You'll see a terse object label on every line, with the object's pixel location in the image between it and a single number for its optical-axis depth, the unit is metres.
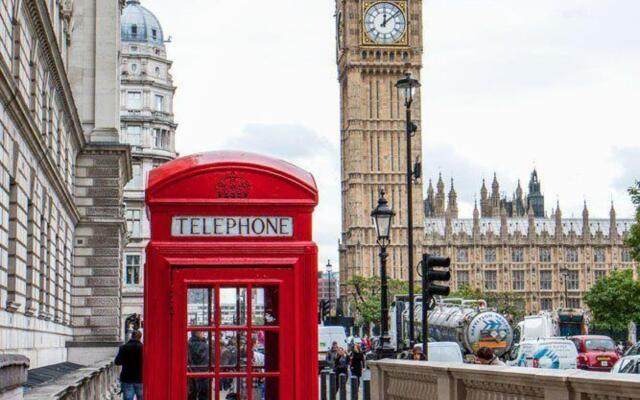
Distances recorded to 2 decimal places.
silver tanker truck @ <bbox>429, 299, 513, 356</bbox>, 49.26
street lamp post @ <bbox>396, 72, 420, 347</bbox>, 24.61
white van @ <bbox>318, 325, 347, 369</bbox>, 54.78
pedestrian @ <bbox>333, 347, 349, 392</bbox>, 35.78
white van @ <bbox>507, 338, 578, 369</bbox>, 35.94
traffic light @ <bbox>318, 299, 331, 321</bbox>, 50.73
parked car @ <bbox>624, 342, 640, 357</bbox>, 31.34
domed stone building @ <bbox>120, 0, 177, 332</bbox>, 79.31
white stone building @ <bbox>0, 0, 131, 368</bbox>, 21.19
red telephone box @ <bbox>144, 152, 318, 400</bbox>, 8.54
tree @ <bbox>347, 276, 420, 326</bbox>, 109.38
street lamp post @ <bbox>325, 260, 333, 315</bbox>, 68.84
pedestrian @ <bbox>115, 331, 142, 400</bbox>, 17.91
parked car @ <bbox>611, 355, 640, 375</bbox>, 24.38
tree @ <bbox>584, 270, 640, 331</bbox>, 84.56
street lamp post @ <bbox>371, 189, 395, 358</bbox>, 25.02
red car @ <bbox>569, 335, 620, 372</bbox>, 40.31
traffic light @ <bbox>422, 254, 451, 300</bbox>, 19.17
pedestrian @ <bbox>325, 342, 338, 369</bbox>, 38.03
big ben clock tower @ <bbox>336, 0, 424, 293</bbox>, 127.69
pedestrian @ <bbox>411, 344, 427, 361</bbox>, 22.47
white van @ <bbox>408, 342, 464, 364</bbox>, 33.50
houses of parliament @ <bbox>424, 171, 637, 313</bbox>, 140.38
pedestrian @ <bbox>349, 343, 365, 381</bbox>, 36.97
